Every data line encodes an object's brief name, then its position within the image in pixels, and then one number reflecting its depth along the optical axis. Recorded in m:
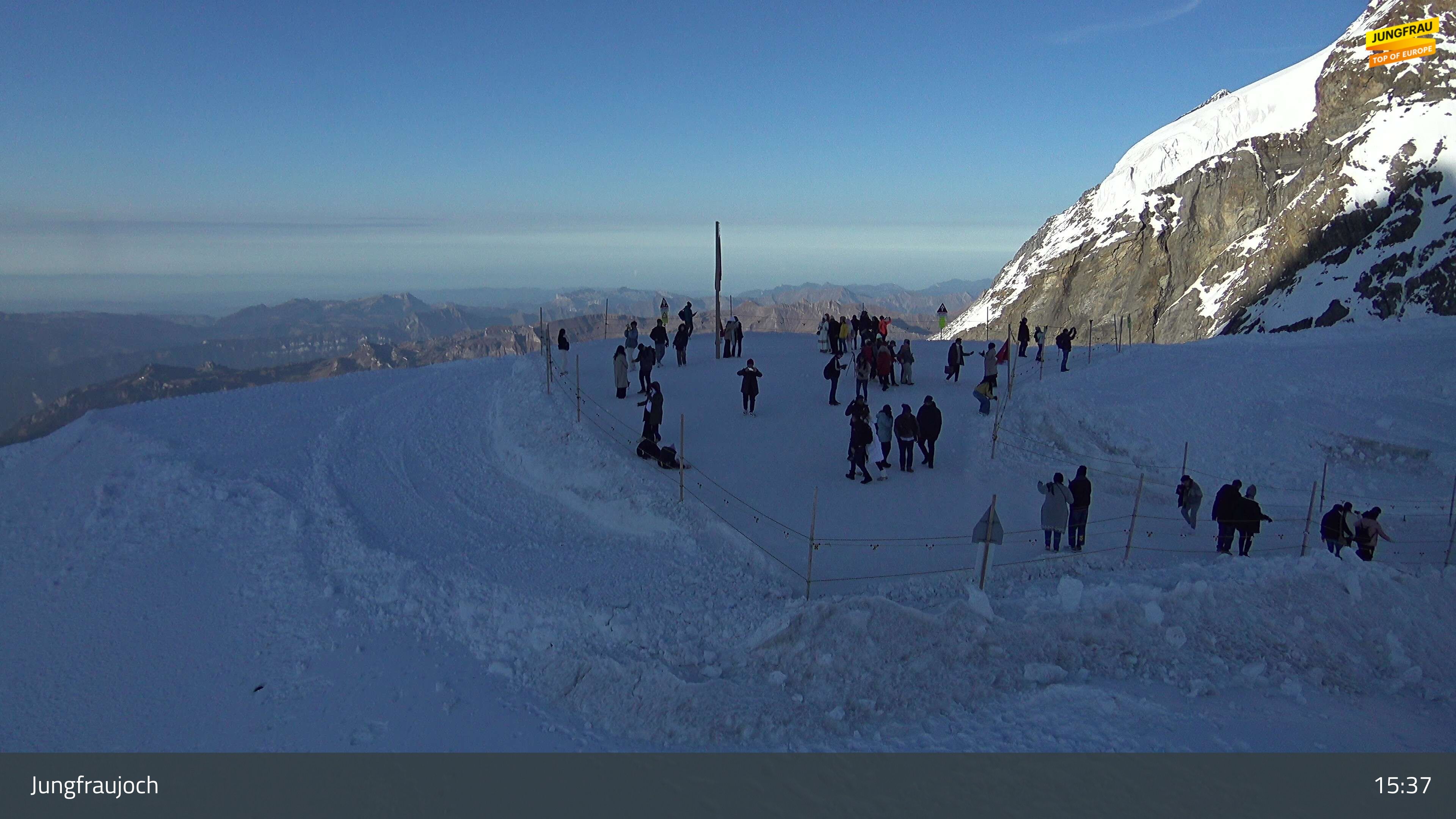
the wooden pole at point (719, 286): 25.73
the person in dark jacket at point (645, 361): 18.86
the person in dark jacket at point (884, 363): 19.75
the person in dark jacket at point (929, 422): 15.13
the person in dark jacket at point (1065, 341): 23.32
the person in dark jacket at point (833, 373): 18.64
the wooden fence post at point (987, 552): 10.23
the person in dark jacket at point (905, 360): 20.67
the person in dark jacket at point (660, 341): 23.34
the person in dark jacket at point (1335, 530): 11.99
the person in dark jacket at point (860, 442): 14.38
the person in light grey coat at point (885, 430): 14.98
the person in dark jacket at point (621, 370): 19.05
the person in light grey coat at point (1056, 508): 11.85
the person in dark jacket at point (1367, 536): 11.64
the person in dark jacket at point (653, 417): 15.27
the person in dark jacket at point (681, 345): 23.79
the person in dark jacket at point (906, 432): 14.80
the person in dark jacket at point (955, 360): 21.05
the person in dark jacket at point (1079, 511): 12.02
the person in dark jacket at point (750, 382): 18.12
